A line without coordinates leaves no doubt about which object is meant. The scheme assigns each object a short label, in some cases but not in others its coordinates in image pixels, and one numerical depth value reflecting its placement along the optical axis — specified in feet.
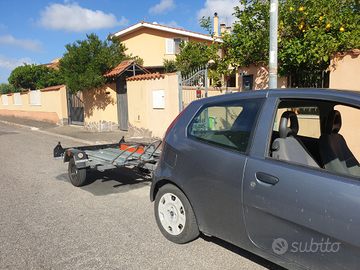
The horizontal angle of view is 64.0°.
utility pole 18.11
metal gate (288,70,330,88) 24.29
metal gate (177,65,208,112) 31.24
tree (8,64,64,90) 96.02
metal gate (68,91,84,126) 54.80
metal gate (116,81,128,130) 44.52
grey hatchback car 6.63
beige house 69.72
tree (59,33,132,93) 43.96
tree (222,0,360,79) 23.13
